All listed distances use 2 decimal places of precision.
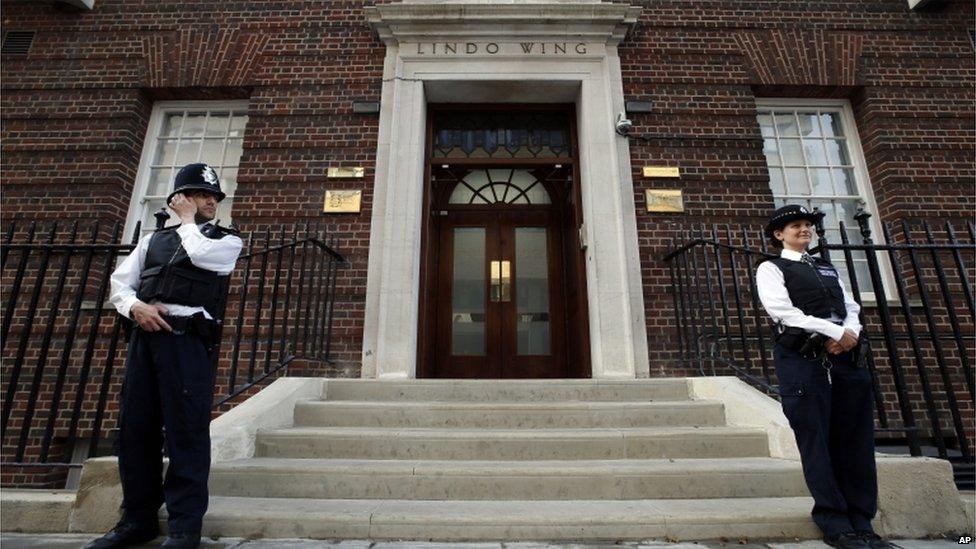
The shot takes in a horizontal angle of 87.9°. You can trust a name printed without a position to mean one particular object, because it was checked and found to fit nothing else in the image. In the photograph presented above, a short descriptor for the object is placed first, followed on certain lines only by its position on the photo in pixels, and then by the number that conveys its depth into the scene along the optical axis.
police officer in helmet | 2.41
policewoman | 2.51
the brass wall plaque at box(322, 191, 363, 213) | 5.88
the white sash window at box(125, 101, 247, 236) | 6.35
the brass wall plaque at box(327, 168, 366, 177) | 6.02
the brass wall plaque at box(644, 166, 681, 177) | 6.02
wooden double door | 6.20
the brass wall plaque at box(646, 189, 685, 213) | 5.89
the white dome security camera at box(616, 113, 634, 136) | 5.98
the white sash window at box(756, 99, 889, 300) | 6.34
